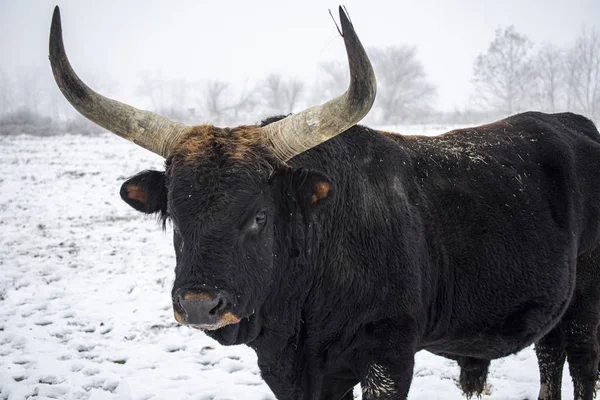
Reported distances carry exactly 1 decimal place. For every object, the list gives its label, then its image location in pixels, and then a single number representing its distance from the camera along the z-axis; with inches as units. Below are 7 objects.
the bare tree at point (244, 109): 2317.7
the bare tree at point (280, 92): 2588.6
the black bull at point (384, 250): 123.2
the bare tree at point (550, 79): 2010.3
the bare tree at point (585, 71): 1894.2
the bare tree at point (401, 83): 2711.6
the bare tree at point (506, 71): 1988.2
